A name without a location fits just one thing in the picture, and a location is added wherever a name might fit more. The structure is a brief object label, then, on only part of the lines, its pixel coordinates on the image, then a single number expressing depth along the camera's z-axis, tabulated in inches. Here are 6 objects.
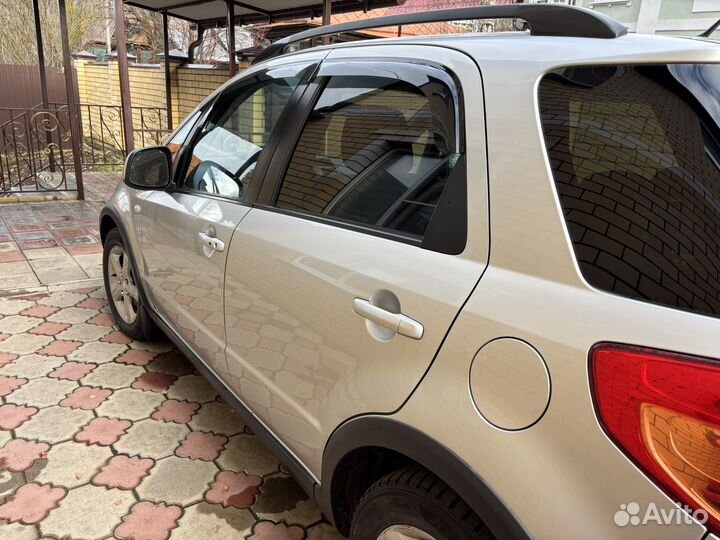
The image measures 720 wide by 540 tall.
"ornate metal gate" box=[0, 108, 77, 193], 303.7
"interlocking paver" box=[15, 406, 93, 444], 101.0
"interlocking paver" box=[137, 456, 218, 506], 86.8
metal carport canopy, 270.2
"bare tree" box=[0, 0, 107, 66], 642.2
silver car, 36.2
